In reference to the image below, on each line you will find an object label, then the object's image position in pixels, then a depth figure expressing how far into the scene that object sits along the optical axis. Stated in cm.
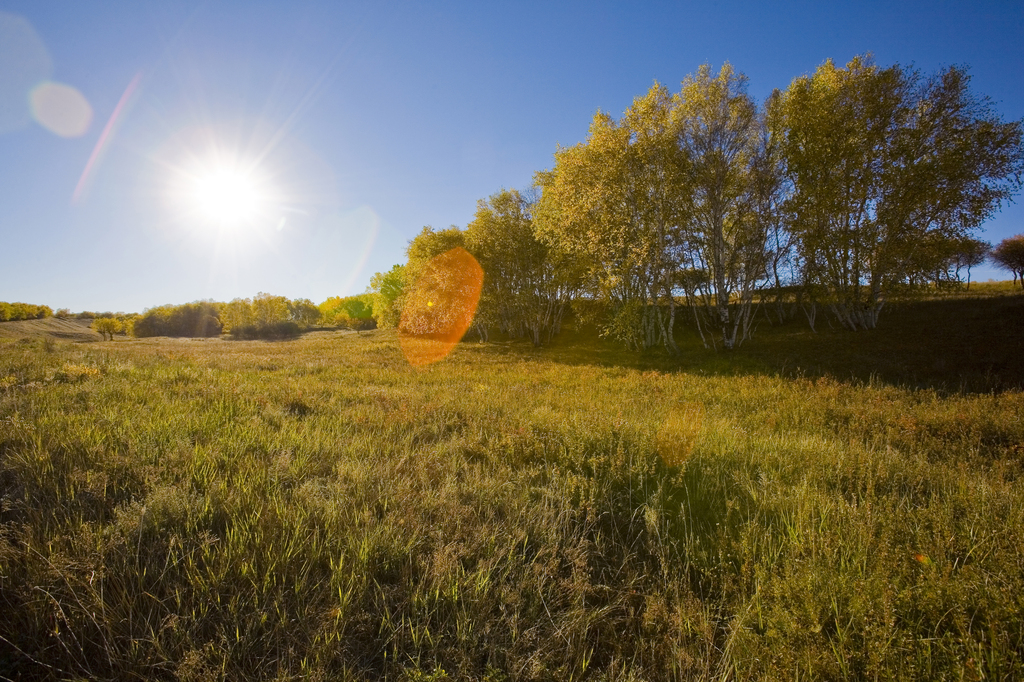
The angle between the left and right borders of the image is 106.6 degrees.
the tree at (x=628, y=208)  1914
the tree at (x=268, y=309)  8112
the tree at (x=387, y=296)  5131
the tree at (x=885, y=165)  1599
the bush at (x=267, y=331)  7425
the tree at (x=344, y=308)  9581
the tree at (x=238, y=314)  8037
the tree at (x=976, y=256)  4042
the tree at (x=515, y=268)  3016
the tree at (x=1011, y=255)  3506
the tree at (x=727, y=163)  1816
